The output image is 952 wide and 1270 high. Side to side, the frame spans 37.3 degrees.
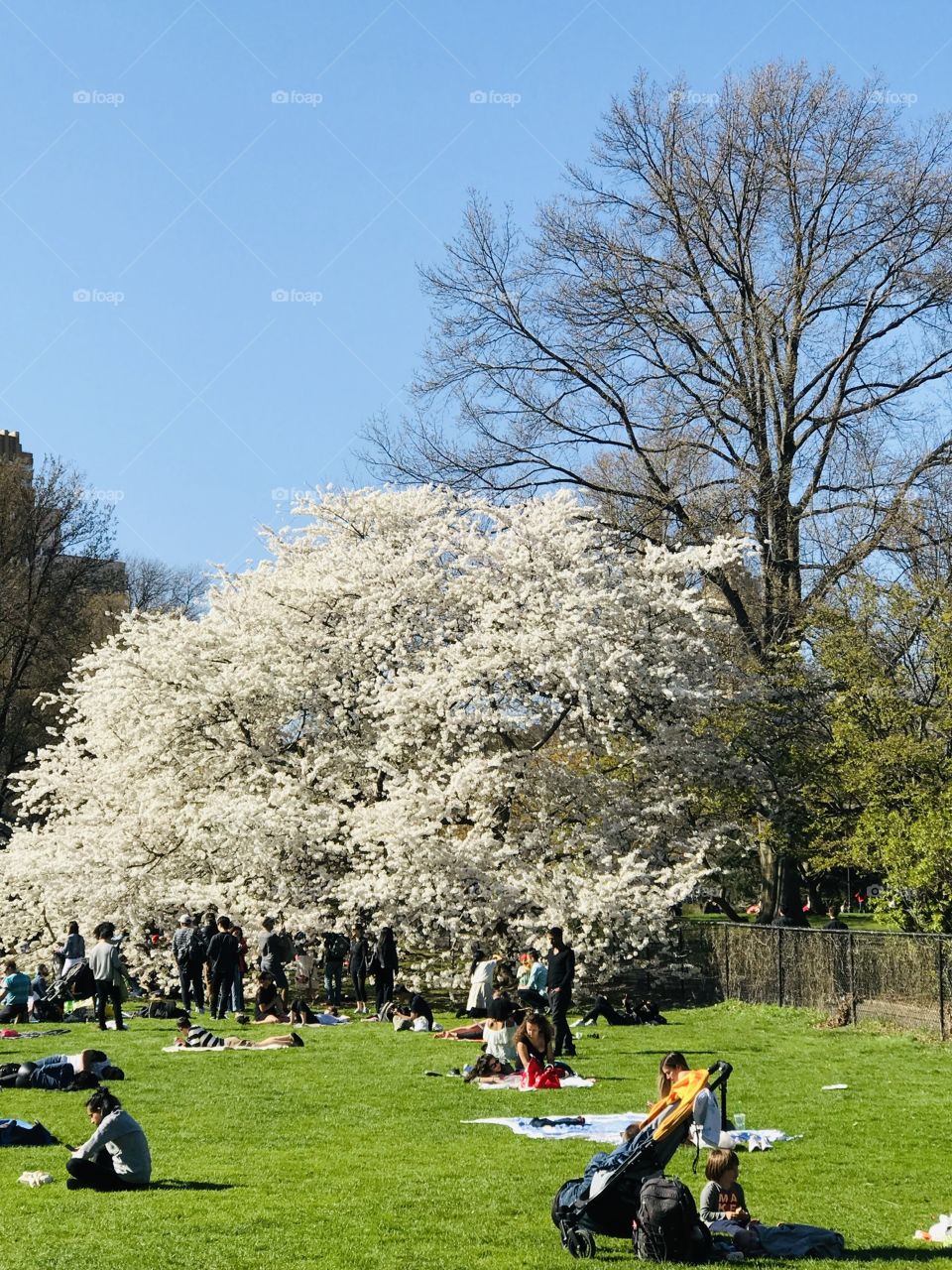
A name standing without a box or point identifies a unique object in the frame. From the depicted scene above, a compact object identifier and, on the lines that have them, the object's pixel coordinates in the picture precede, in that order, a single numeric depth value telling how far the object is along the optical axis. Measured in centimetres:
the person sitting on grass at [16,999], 2277
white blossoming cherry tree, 2697
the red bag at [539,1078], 1627
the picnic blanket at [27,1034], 2070
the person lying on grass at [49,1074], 1599
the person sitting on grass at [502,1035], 1720
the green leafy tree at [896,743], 2336
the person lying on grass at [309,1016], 2294
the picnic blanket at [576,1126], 1315
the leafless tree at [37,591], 4525
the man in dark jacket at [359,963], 2475
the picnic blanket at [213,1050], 1934
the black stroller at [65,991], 2280
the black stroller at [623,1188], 928
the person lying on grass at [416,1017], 2216
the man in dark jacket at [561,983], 1880
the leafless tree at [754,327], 3109
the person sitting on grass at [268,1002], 2286
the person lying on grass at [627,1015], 2353
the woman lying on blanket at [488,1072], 1677
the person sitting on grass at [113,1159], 1086
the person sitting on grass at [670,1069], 1093
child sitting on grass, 941
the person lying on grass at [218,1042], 1972
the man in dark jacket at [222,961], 2302
